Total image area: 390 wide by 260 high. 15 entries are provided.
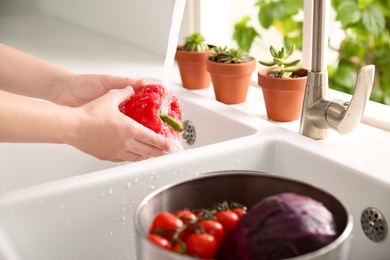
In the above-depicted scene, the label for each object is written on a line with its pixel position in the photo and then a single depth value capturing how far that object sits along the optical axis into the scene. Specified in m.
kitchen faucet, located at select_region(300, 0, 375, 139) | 1.15
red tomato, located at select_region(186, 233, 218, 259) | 0.71
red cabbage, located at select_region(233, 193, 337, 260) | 0.71
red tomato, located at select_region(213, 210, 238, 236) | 0.75
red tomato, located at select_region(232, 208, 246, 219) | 0.78
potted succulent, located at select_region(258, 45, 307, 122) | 1.31
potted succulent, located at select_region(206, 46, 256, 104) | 1.44
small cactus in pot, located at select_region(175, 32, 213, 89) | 1.57
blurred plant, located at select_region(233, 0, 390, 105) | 2.11
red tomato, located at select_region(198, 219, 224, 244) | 0.73
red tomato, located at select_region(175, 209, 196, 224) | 0.75
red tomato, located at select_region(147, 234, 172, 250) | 0.71
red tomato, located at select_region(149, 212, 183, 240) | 0.73
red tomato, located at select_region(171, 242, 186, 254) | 0.71
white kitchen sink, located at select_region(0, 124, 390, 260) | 1.01
